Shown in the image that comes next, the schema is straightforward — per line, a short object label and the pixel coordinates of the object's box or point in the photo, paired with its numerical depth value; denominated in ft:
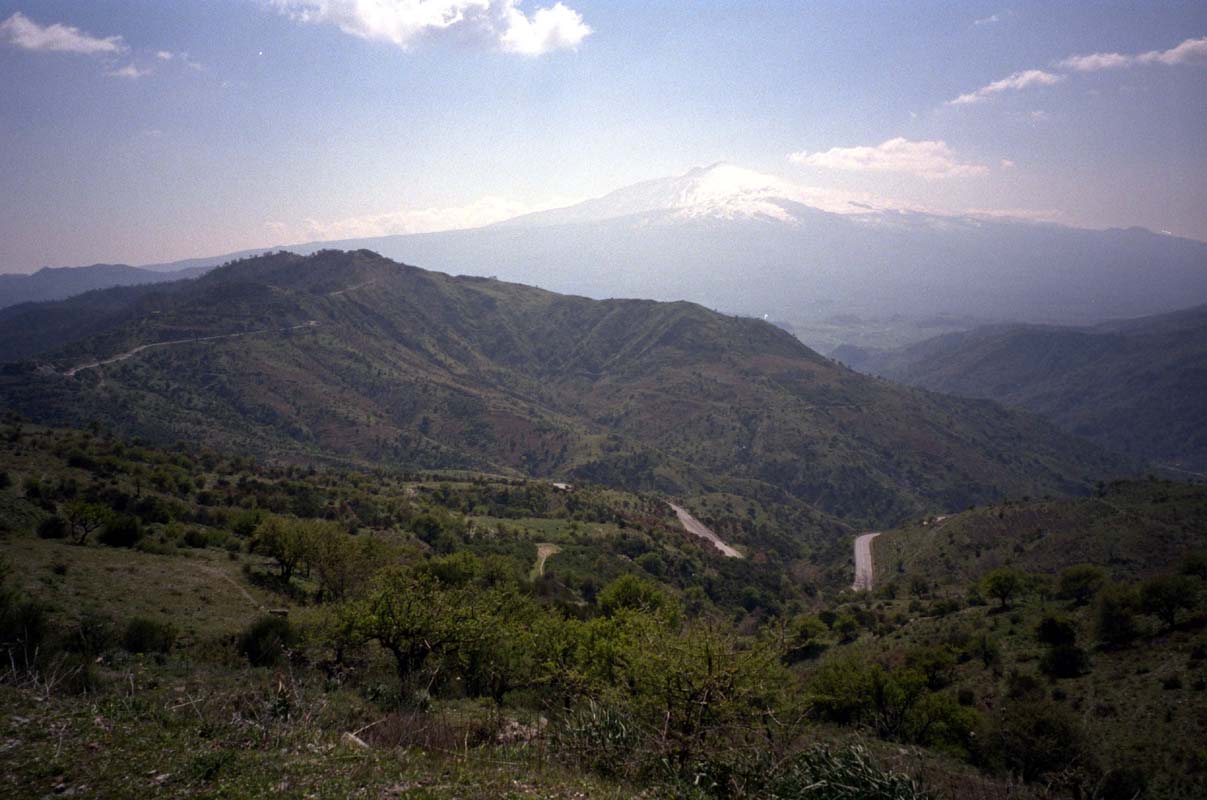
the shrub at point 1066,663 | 92.83
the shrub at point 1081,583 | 121.19
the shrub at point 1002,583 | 133.08
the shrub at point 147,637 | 63.00
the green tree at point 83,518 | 100.63
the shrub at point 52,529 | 98.94
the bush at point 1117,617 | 96.53
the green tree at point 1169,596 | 94.27
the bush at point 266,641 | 65.41
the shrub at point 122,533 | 101.76
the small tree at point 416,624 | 61.72
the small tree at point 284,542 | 103.09
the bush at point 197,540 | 114.51
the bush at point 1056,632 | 102.47
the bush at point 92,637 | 55.83
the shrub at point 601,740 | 38.32
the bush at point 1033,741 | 64.85
